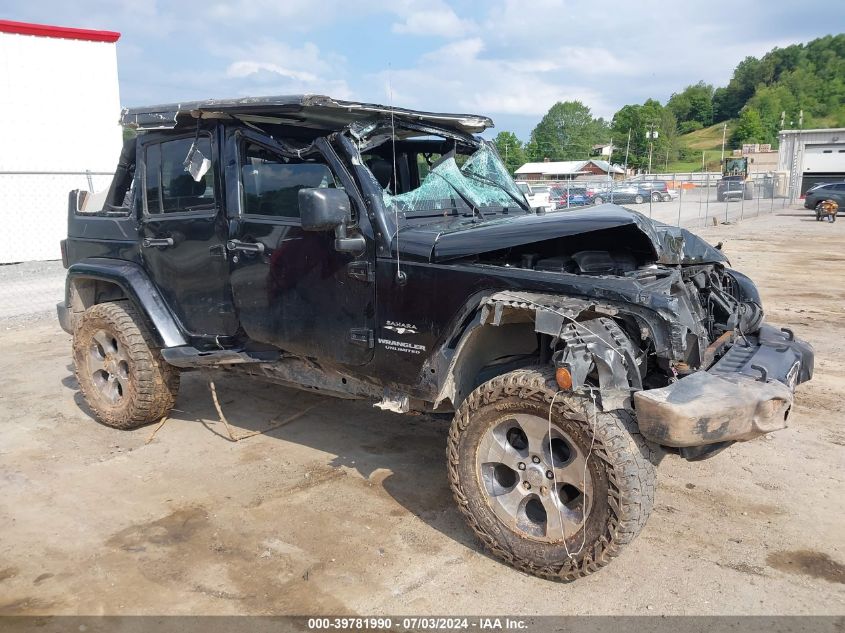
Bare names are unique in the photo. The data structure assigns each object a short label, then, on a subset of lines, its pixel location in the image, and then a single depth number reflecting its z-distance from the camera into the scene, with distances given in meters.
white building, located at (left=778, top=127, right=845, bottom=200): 45.66
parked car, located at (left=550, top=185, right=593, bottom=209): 25.88
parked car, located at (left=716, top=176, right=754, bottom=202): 38.11
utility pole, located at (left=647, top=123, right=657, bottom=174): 84.12
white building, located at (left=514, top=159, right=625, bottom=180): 78.38
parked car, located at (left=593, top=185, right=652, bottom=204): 34.75
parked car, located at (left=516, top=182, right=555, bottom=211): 25.23
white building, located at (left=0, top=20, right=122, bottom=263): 15.59
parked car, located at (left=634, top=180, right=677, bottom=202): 37.09
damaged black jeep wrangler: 3.16
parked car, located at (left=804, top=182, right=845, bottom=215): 30.31
